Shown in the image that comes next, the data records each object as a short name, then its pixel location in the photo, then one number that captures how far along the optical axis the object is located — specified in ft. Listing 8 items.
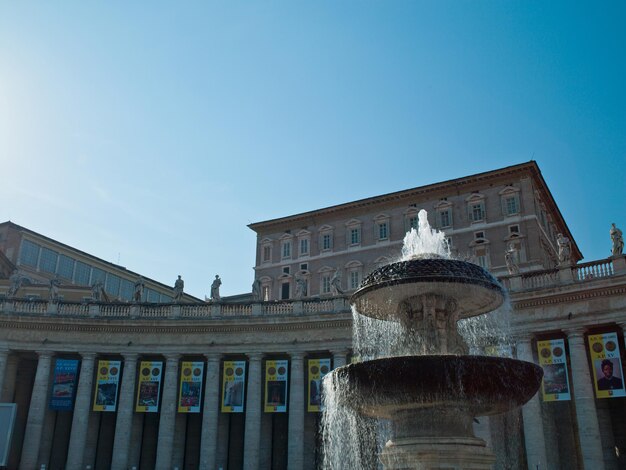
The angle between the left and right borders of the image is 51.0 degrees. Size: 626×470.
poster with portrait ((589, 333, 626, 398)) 105.29
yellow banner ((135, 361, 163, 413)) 132.26
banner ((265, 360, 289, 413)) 128.36
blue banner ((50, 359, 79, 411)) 132.16
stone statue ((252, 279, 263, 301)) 142.31
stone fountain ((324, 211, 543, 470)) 47.21
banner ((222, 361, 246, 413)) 130.72
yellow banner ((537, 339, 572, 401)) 109.29
